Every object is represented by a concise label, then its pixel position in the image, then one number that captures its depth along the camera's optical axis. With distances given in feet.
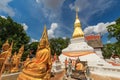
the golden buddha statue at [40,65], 7.60
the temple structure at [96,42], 48.86
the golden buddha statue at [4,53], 7.47
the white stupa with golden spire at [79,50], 28.73
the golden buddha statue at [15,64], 13.57
